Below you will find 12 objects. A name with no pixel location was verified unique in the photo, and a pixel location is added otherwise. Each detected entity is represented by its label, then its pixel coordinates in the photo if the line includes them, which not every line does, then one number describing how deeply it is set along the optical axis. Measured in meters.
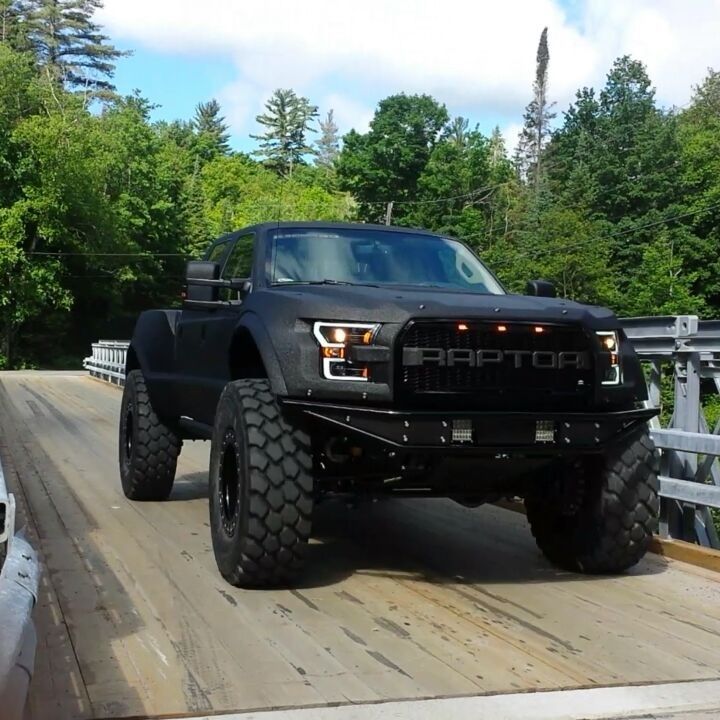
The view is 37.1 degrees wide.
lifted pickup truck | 5.30
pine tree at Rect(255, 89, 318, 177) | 124.12
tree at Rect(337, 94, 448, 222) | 75.44
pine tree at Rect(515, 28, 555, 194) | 96.94
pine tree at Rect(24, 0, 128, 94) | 78.88
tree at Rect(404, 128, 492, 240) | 71.12
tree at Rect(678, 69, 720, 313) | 55.03
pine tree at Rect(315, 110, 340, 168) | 135.00
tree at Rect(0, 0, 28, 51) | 75.44
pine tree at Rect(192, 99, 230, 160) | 123.75
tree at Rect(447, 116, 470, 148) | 79.00
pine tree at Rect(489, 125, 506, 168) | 104.64
